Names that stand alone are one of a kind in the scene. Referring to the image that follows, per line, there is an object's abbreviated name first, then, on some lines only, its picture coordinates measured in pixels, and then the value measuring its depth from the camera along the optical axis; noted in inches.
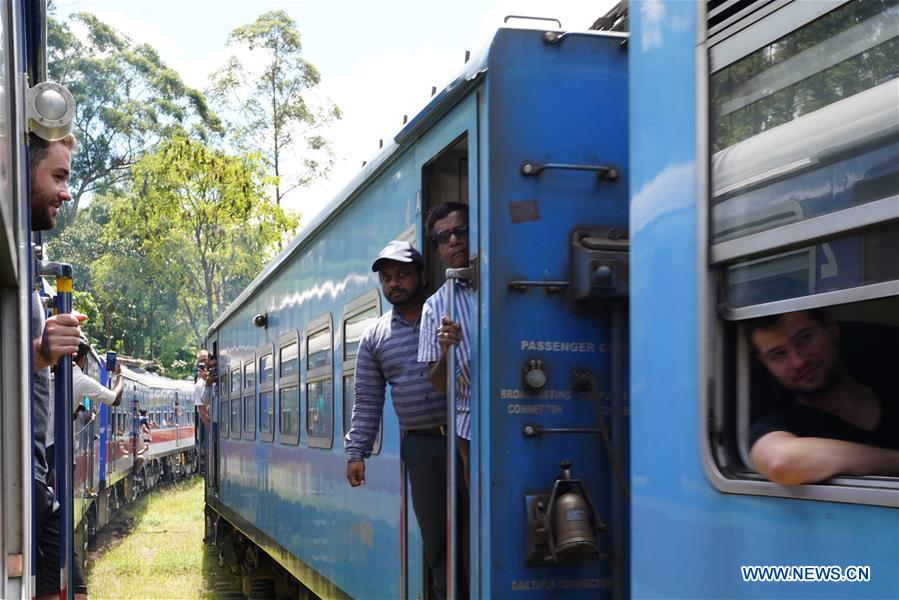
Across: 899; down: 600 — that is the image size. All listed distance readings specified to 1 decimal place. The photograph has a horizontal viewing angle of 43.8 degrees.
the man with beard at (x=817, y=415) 82.0
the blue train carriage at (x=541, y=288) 149.9
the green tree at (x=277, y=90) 1366.9
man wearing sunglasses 159.0
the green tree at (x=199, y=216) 1104.2
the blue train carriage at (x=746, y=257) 80.7
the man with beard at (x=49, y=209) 123.8
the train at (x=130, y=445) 554.9
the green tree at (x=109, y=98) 1651.1
